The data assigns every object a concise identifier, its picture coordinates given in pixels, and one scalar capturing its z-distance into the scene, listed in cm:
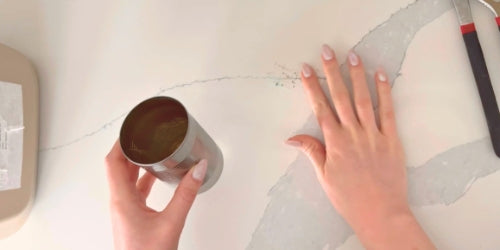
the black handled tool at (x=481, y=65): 65
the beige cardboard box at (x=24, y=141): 70
